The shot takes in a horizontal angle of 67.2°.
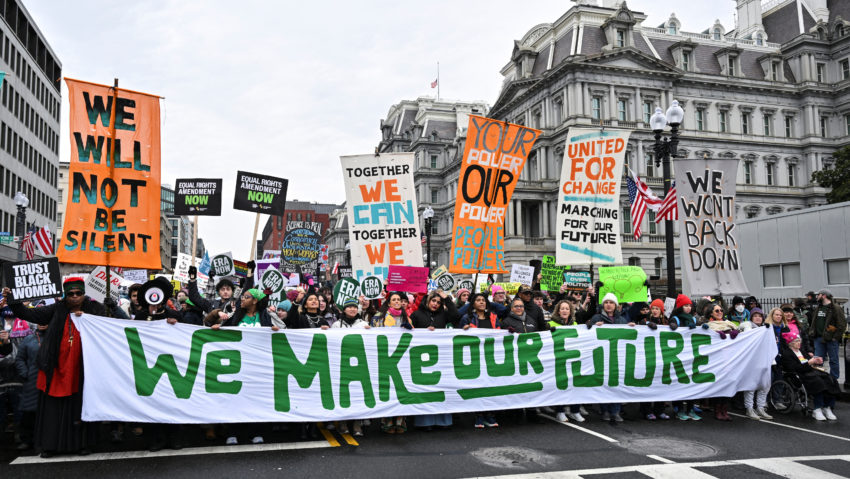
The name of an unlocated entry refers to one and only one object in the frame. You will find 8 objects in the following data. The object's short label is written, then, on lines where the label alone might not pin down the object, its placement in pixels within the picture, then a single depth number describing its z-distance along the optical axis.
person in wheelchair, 9.16
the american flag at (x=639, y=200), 18.48
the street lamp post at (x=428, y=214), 31.70
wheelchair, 9.48
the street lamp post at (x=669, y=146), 13.80
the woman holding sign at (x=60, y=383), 6.86
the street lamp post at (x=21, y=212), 22.19
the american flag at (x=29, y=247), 21.18
